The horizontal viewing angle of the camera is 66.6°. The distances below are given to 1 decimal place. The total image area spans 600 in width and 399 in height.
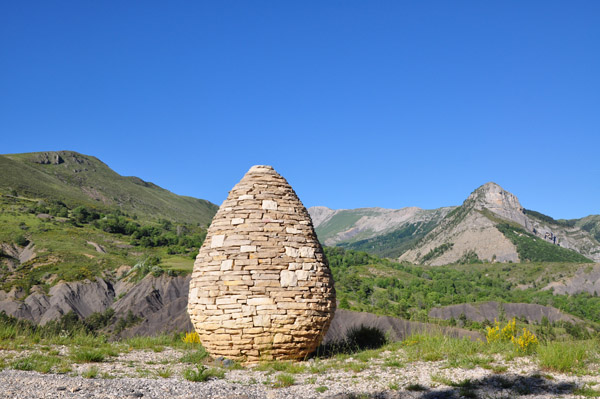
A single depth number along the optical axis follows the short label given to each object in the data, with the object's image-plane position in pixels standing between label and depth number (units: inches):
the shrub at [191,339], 524.7
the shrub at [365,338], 483.1
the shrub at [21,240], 2514.8
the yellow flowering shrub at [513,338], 379.9
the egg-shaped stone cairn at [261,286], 376.5
